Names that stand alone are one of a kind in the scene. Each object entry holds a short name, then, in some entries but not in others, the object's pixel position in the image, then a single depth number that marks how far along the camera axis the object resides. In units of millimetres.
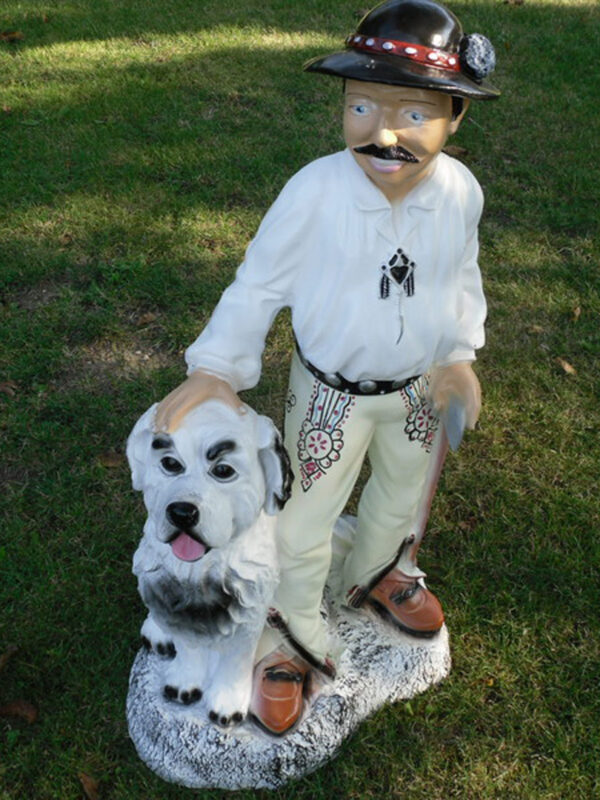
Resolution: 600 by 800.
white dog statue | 1872
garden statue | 1816
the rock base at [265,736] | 2391
